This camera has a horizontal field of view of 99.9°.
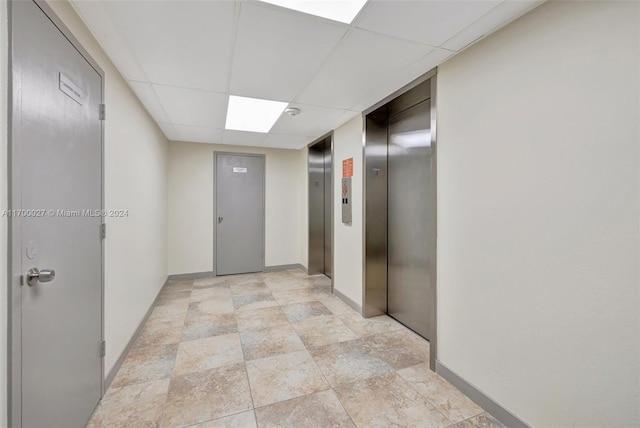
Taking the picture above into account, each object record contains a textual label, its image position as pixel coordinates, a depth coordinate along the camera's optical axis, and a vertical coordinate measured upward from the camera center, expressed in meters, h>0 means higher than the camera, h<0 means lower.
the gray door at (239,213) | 5.09 +0.00
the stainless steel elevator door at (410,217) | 2.75 -0.05
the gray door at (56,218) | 1.15 -0.03
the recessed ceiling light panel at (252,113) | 2.95 +1.23
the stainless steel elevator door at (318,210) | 5.14 +0.06
